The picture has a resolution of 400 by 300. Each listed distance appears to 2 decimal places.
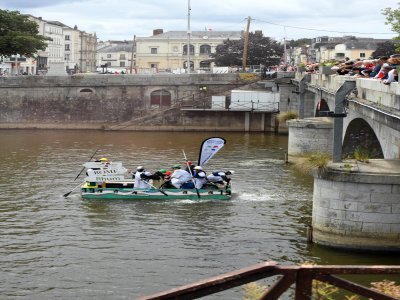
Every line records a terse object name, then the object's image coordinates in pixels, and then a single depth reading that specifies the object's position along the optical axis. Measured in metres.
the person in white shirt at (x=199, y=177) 31.62
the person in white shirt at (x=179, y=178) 31.86
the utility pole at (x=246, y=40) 81.05
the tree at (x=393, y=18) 44.66
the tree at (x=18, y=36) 78.75
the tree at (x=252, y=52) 106.31
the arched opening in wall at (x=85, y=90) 70.75
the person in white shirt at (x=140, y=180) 31.95
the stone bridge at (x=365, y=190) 21.08
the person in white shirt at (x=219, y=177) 32.44
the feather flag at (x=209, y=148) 34.19
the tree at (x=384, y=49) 89.41
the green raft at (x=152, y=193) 31.31
